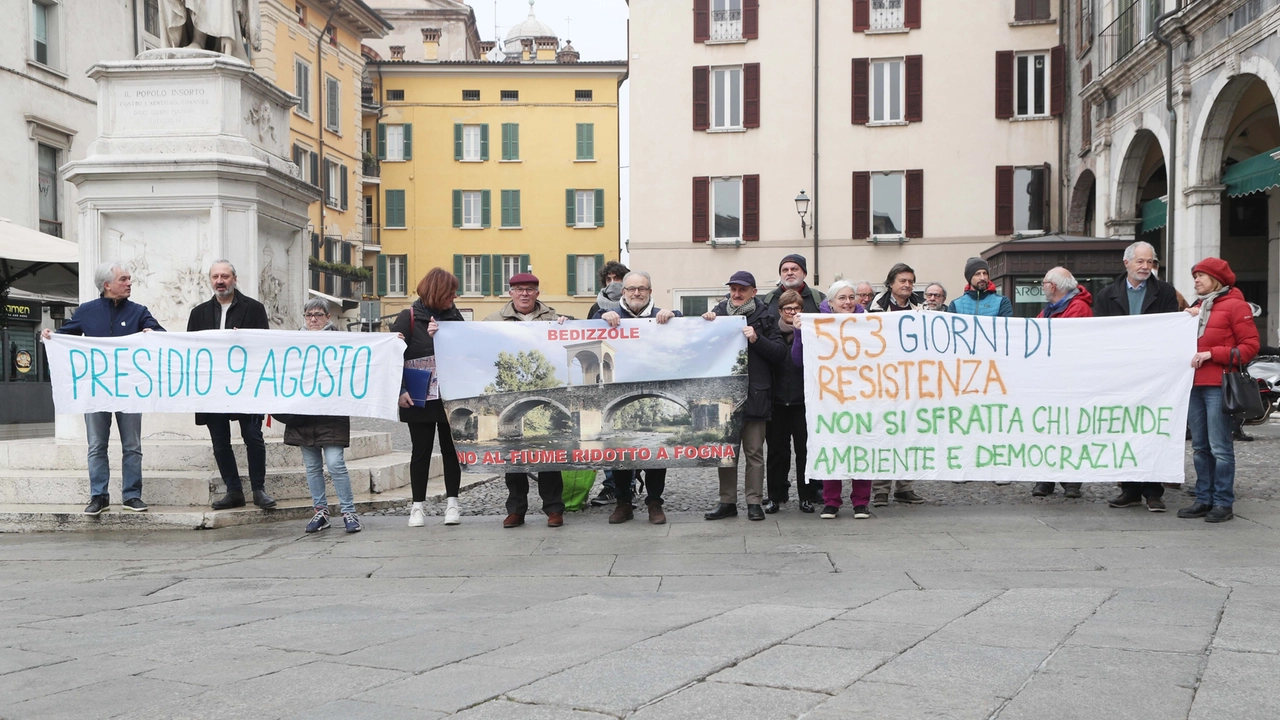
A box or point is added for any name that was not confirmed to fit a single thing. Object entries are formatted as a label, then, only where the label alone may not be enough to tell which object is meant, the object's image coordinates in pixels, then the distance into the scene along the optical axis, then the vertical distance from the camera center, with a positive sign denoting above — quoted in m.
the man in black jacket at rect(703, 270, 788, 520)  8.11 -0.35
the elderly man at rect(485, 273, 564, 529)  8.15 -1.01
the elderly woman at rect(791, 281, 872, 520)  8.23 -1.07
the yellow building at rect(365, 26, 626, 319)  52.22 +7.41
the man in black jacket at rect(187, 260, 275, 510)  8.43 -0.57
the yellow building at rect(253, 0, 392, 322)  41.56 +9.22
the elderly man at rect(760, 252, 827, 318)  8.50 +0.44
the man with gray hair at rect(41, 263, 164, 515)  8.29 -0.53
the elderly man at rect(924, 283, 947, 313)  9.37 +0.33
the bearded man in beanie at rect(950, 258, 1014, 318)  9.74 +0.35
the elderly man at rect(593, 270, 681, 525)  8.19 -0.96
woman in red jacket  7.88 -0.27
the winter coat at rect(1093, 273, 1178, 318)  8.55 +0.28
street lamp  32.60 +3.73
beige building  32.84 +5.93
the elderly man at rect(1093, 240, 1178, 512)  8.49 +0.30
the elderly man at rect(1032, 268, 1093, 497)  8.97 +0.29
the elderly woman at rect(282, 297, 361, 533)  8.04 -0.79
